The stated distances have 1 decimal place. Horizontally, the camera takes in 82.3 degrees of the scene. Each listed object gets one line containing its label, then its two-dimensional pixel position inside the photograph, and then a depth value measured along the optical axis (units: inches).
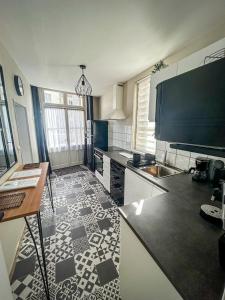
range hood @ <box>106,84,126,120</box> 114.2
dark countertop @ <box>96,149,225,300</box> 19.1
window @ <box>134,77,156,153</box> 95.0
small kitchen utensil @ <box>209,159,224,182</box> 47.3
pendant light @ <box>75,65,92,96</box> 86.4
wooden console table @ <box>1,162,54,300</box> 34.8
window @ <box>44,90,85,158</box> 150.4
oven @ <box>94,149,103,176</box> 117.8
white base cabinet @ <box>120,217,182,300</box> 22.3
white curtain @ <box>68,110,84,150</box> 164.6
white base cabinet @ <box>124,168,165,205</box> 57.4
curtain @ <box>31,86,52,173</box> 133.0
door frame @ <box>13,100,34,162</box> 76.8
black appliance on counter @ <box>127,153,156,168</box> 73.9
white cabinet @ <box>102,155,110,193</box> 102.1
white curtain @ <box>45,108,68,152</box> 151.3
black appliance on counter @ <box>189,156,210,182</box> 51.2
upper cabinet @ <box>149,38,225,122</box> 40.6
